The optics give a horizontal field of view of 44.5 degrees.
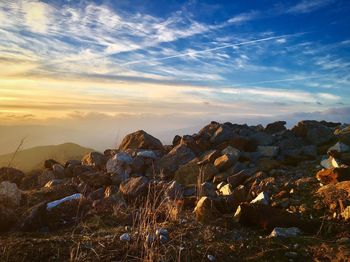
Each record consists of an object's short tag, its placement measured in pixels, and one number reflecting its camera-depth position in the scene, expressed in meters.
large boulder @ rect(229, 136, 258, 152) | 14.95
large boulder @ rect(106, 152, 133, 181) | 13.94
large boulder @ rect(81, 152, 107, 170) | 15.34
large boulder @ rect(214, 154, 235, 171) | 13.19
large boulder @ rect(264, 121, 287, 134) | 17.78
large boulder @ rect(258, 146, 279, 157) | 14.12
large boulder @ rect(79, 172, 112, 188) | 12.78
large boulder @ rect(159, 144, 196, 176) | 14.12
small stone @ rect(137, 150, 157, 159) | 14.94
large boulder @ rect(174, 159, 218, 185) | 12.93
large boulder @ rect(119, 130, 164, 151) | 16.16
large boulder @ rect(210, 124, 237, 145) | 15.73
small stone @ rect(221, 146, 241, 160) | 13.67
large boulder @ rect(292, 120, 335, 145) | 15.38
